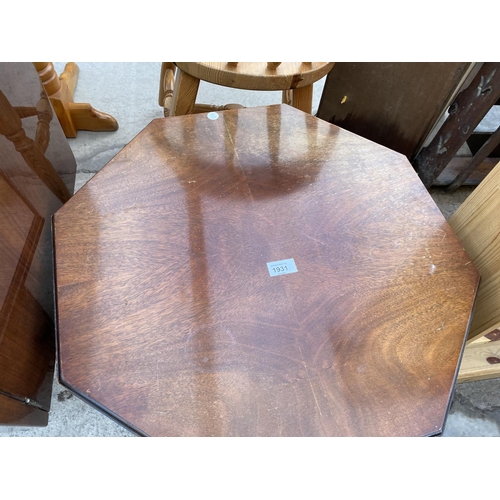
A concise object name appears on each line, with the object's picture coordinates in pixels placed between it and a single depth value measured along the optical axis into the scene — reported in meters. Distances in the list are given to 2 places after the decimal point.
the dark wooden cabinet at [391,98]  1.49
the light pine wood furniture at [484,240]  0.88
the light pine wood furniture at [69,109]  1.73
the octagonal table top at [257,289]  0.70
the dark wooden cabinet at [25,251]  0.90
